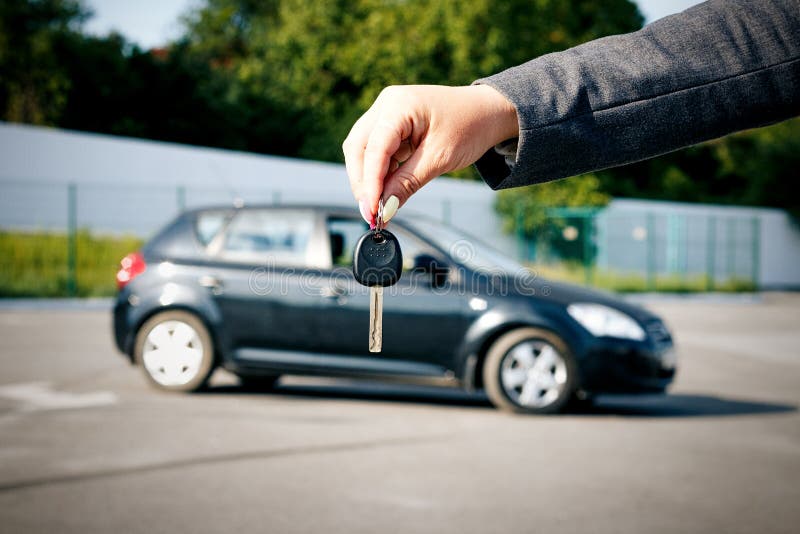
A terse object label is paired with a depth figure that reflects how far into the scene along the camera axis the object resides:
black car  7.21
